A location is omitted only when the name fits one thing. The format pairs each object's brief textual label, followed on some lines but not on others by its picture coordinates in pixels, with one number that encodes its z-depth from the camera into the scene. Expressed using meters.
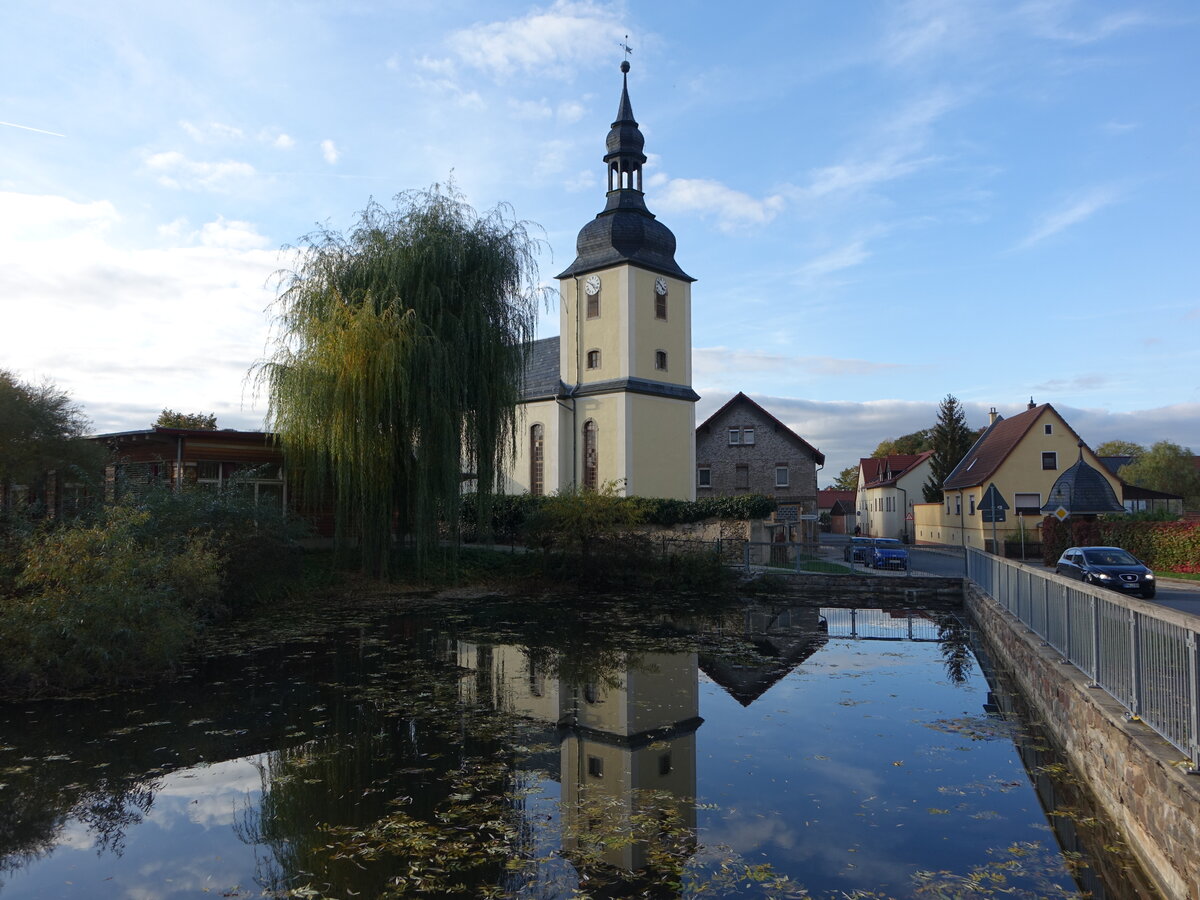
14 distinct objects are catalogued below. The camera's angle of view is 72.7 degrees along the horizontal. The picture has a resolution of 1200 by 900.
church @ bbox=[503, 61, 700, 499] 33.78
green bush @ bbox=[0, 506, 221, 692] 9.57
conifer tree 54.41
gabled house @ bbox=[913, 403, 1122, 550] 39.27
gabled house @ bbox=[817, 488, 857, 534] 74.38
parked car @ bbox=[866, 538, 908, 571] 26.03
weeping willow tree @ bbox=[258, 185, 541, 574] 18.95
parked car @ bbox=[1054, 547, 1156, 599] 18.75
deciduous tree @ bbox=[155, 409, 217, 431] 51.75
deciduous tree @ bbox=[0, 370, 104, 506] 20.95
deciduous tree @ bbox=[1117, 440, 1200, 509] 69.44
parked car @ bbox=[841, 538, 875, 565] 27.12
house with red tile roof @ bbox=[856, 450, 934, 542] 59.34
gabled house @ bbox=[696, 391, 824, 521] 46.31
